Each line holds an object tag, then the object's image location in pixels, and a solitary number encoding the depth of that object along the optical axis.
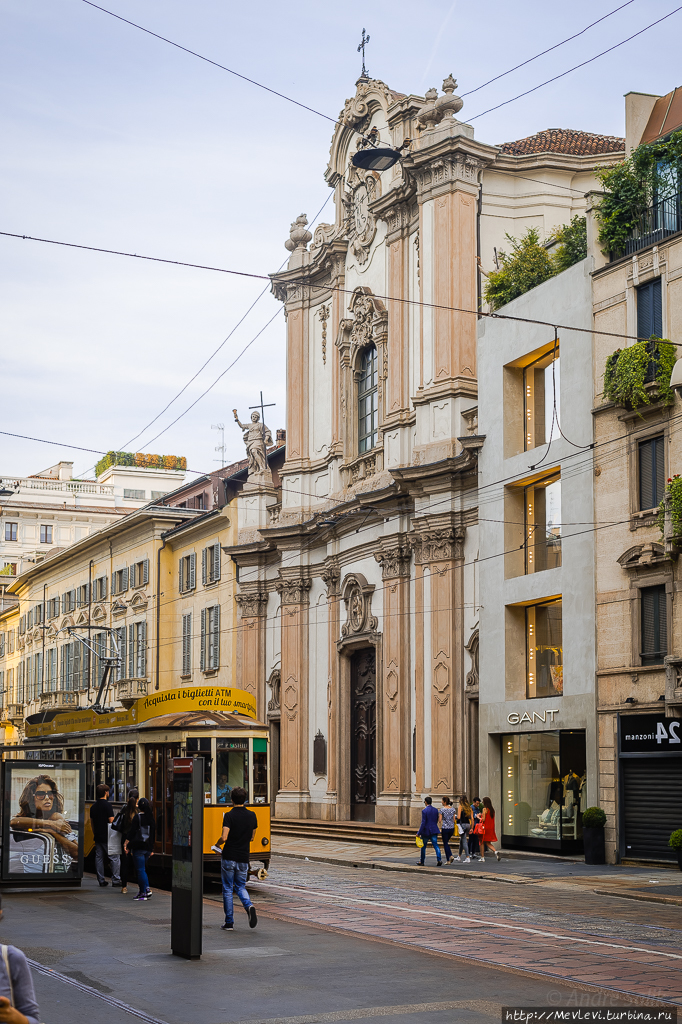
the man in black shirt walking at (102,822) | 22.67
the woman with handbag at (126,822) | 20.93
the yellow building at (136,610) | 51.56
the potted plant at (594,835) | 26.94
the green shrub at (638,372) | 26.09
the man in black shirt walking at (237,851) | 15.91
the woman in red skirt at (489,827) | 29.12
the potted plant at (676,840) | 24.27
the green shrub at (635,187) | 27.86
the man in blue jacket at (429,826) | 28.25
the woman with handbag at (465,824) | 28.83
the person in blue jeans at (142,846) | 20.17
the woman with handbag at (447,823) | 29.23
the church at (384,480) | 35.72
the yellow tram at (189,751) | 22.52
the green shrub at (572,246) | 31.23
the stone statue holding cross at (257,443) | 49.28
